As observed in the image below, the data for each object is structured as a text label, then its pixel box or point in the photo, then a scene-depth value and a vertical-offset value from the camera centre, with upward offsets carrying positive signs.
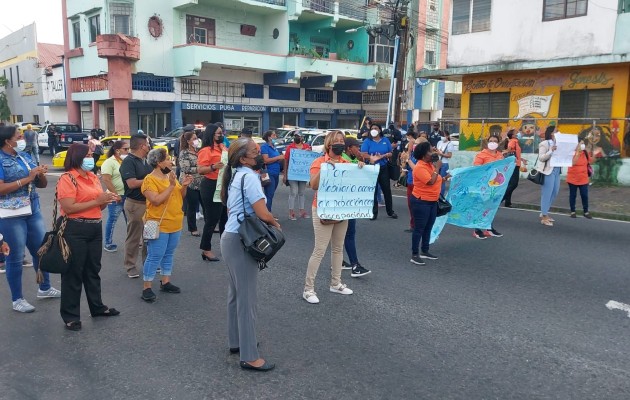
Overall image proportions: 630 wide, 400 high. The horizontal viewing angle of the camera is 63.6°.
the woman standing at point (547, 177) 9.59 -0.84
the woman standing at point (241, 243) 3.76 -0.87
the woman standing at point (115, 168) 6.79 -0.61
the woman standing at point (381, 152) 10.15 -0.47
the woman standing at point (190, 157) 7.41 -0.48
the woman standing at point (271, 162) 9.44 -0.68
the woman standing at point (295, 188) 10.23 -1.23
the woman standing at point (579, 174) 9.78 -0.82
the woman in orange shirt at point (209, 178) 7.01 -0.75
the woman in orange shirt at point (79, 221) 4.42 -0.88
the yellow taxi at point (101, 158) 16.48 -1.21
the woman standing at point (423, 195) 6.69 -0.87
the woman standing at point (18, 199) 4.77 -0.75
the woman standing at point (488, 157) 8.41 -0.43
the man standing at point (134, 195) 5.91 -0.87
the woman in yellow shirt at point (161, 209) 5.23 -0.89
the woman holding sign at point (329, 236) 5.38 -1.16
